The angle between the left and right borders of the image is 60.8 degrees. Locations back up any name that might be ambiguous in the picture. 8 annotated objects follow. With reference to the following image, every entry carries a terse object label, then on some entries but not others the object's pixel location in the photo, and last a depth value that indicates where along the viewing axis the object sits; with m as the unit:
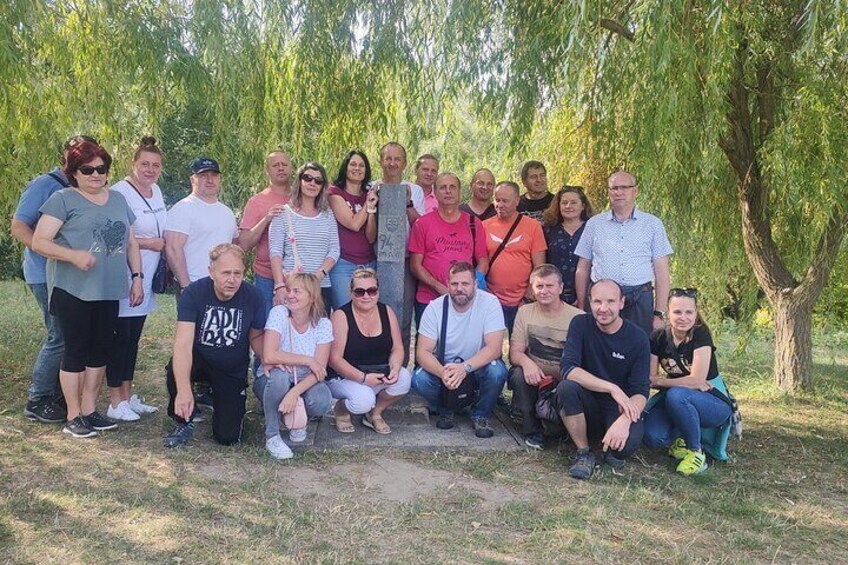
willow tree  4.60
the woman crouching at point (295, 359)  4.32
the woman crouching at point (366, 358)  4.55
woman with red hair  4.14
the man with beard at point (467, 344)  4.70
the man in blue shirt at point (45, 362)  4.70
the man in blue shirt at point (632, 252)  4.79
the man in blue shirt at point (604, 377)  4.16
